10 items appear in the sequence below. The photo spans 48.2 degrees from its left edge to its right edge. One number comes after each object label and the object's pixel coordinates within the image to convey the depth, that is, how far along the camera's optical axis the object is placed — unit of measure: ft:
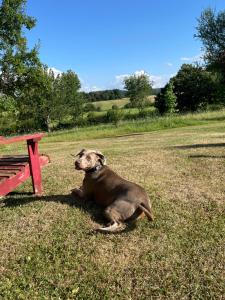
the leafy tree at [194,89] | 99.87
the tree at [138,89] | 120.21
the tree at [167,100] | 92.40
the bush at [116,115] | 70.91
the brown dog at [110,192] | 10.44
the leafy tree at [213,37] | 48.80
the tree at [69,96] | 115.09
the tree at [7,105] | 53.12
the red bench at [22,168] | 11.89
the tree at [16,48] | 59.03
